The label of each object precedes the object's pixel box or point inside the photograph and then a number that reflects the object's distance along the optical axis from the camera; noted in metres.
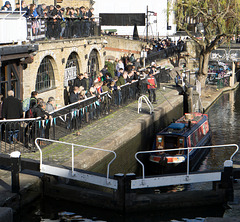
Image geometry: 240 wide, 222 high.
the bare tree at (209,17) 36.06
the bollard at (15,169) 13.65
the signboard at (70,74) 27.25
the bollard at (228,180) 14.34
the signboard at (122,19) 58.12
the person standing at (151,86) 26.89
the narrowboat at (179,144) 19.86
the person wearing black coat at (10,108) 17.16
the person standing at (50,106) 18.83
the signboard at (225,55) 49.95
